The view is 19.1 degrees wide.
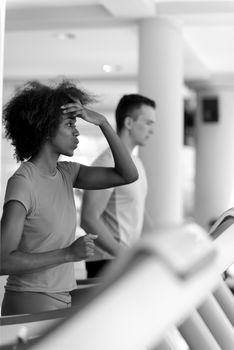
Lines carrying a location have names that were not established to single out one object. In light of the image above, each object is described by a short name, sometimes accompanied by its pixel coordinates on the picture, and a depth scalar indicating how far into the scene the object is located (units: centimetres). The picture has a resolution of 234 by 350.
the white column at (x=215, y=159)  1095
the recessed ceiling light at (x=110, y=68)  991
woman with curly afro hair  166
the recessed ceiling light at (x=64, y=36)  771
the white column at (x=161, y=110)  644
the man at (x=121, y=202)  318
